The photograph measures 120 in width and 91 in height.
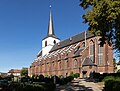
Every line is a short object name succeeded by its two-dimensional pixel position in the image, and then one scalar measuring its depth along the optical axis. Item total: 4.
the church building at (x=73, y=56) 25.41
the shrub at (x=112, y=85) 9.06
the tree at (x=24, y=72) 51.54
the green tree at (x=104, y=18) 9.72
